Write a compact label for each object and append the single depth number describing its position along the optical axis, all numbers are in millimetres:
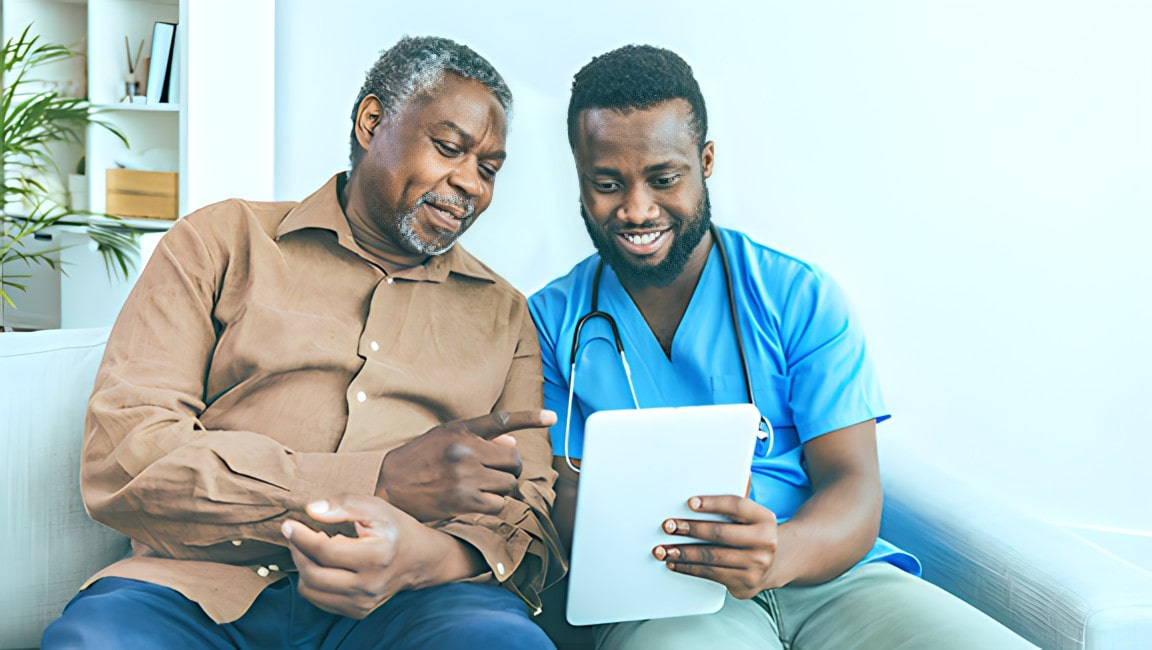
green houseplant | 2951
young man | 1354
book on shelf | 2941
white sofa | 1261
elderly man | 1197
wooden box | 2936
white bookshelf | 1888
